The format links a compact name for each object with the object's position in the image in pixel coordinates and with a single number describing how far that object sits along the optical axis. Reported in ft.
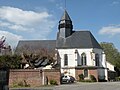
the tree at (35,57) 126.72
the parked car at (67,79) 153.64
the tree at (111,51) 268.62
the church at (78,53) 196.98
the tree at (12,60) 113.91
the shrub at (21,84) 106.93
